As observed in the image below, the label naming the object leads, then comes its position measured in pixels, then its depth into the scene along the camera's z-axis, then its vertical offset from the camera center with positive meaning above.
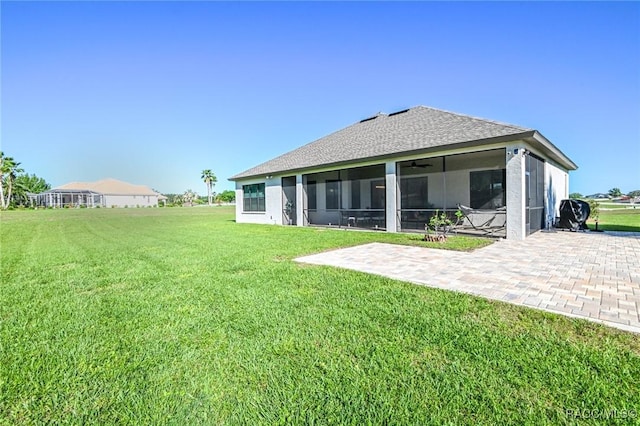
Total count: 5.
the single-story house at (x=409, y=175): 9.23 +1.35
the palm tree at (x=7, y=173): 46.81 +6.08
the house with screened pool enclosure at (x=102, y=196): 57.84 +2.90
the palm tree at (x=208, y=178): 73.44 +7.26
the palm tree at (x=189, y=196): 77.70 +3.24
